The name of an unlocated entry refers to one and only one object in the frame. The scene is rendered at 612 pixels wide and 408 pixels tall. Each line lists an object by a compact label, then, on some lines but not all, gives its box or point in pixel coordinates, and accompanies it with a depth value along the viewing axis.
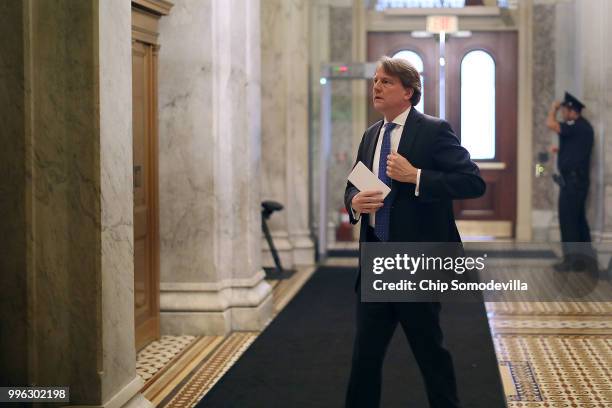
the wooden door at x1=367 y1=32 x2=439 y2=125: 11.54
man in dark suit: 3.72
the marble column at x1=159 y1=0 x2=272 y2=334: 6.62
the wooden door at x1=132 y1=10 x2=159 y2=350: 6.22
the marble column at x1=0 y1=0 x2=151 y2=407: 4.13
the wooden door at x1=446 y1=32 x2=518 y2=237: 12.41
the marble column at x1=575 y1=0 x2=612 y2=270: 9.99
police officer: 9.56
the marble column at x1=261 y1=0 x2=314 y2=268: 10.20
